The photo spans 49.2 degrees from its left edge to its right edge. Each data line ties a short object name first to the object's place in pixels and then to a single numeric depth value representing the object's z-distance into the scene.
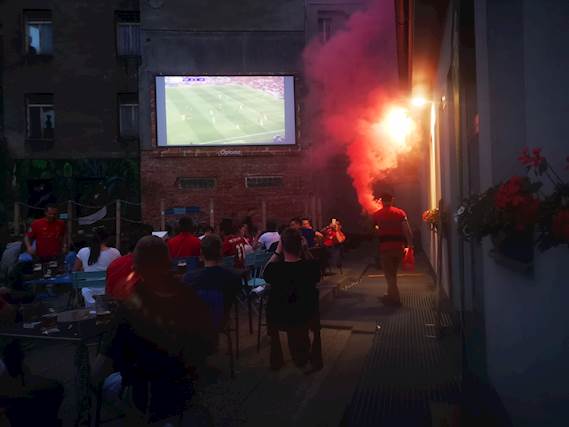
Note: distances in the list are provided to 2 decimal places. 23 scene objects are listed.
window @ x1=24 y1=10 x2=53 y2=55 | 23.58
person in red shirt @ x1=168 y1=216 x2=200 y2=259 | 8.91
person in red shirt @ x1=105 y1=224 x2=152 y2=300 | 6.12
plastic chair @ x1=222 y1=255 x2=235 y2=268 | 8.96
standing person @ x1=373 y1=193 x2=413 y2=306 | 9.91
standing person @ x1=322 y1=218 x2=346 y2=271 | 14.55
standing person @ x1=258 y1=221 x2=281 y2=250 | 11.45
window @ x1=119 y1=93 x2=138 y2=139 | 23.80
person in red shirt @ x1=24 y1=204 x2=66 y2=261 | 10.74
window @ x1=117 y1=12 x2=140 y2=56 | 23.73
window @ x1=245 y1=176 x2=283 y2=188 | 22.84
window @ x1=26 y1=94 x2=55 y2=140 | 23.55
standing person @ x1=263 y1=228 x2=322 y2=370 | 6.34
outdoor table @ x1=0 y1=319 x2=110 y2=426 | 4.26
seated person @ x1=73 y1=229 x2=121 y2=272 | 8.02
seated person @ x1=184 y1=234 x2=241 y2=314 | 5.55
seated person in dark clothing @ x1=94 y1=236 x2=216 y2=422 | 3.30
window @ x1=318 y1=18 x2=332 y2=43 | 23.70
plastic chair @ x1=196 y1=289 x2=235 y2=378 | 5.45
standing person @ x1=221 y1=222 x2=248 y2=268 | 9.90
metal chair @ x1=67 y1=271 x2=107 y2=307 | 7.47
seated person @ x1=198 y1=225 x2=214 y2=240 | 12.17
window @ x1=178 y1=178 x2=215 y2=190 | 22.77
